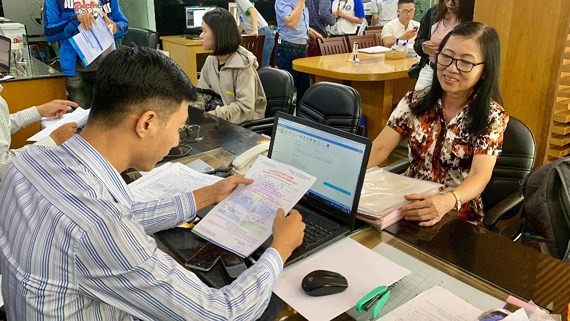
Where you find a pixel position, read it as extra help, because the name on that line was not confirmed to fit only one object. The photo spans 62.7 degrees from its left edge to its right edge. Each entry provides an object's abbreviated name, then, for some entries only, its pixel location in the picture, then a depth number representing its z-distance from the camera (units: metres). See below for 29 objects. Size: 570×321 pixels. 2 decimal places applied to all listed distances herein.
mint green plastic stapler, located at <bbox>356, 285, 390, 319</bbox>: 0.93
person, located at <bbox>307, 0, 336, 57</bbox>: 5.15
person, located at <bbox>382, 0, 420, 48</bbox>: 4.74
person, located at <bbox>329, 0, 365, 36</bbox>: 5.47
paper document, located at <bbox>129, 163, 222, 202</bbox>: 1.45
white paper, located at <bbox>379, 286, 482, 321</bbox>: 0.93
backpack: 1.46
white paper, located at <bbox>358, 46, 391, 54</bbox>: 4.41
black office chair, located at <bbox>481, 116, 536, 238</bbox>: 1.71
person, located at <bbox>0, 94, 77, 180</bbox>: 1.81
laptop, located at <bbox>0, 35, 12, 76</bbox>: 3.04
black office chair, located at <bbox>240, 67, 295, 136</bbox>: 2.86
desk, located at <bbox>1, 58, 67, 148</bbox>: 2.83
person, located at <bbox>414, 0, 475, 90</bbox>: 2.62
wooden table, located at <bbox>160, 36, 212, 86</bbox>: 5.60
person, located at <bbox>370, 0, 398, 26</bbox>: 6.97
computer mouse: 0.98
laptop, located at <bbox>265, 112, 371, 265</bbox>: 1.18
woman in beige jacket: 2.63
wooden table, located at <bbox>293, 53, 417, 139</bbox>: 3.56
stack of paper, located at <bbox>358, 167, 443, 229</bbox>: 1.28
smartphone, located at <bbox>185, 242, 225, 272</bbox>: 1.09
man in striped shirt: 0.76
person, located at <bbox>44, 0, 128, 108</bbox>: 3.02
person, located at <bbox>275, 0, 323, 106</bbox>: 4.50
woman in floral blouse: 1.59
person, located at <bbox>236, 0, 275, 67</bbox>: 5.38
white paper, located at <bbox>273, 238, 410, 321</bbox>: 0.95
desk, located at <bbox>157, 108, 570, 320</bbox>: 0.99
